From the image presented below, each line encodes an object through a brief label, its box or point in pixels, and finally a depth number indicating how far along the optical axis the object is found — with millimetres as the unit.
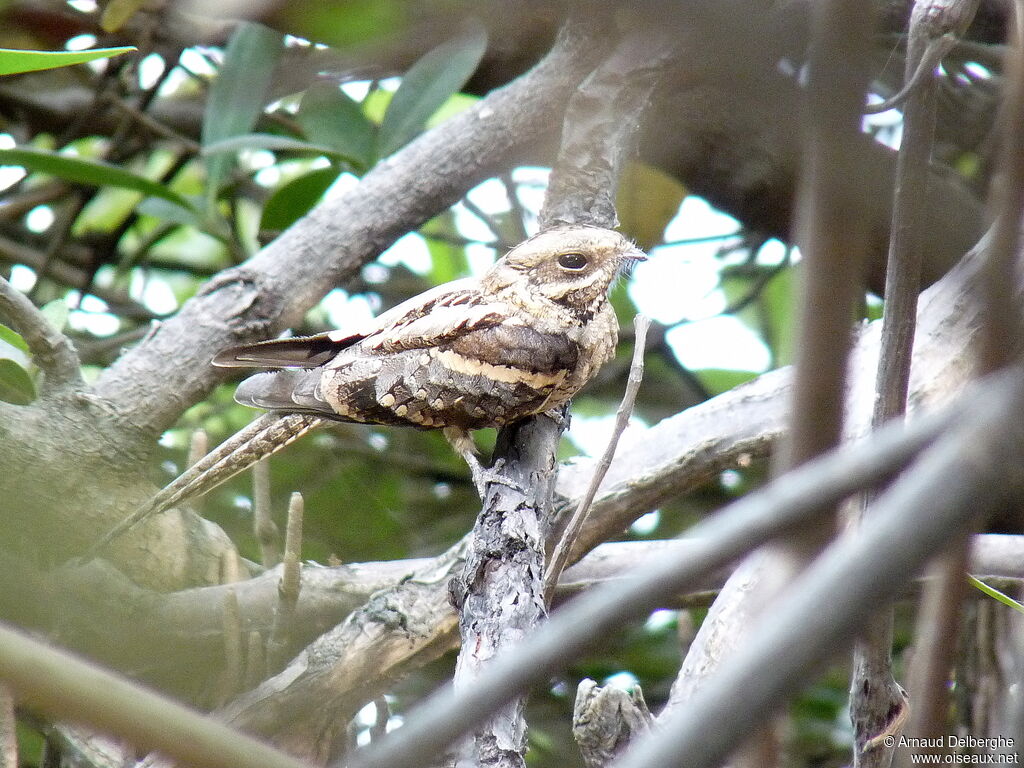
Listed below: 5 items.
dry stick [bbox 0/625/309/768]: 2085
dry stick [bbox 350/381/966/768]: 2162
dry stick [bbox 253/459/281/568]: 6609
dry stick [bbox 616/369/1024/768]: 2006
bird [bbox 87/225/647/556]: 6625
